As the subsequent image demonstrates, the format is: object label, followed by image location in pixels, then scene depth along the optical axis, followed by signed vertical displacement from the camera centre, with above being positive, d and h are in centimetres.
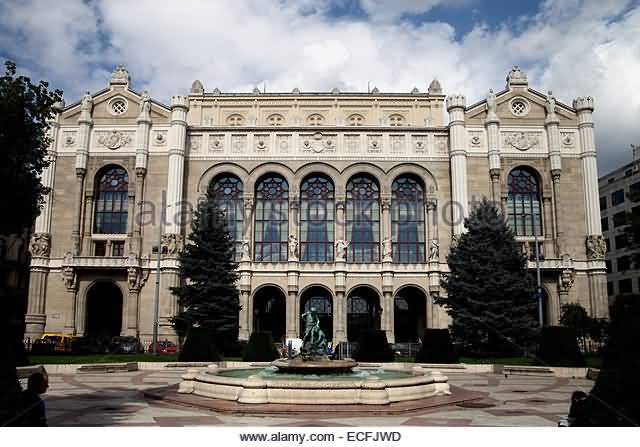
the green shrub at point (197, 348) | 2866 -199
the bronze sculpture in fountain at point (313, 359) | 1678 -155
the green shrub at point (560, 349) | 2525 -172
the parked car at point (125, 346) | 4132 -269
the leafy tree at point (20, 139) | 1320 +437
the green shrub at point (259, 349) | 3007 -210
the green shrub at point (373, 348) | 2966 -200
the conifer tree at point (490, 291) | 3419 +134
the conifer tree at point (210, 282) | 3616 +201
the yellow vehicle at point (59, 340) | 3843 -219
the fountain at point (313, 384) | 1274 -189
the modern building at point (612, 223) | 5088 +1037
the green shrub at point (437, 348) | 2852 -191
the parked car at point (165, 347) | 4193 -280
